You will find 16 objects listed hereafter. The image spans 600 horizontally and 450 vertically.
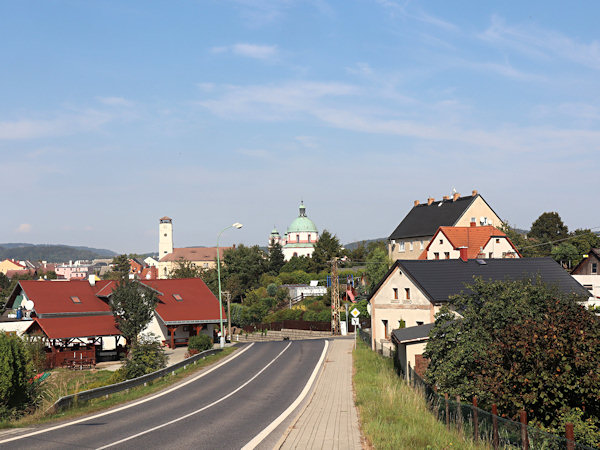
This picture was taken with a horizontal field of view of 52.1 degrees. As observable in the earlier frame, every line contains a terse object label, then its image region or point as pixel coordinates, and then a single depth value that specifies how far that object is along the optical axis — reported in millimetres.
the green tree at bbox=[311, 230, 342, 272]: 117812
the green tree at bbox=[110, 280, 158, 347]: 41625
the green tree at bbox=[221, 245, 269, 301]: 106250
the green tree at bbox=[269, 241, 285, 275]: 123875
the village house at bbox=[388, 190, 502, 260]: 78375
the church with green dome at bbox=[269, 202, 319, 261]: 173375
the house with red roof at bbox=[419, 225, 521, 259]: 62469
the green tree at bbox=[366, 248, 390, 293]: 79562
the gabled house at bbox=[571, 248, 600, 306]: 59438
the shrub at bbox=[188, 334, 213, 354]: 40312
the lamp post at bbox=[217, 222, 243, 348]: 39906
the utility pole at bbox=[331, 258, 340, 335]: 57875
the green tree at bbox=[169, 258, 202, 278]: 101875
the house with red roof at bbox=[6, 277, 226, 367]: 42688
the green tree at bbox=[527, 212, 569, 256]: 114125
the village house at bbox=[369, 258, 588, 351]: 37188
